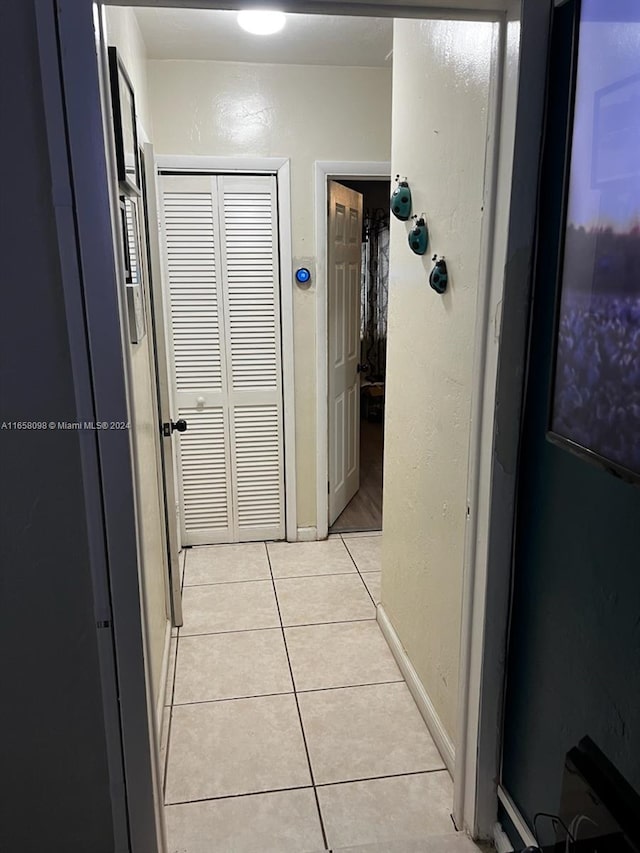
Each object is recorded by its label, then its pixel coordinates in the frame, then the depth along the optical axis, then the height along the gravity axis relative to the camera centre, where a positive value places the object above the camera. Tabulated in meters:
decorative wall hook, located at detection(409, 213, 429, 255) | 2.04 +0.15
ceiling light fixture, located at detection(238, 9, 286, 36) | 2.57 +1.05
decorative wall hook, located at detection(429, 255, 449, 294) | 1.88 +0.02
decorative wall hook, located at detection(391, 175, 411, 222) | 2.18 +0.28
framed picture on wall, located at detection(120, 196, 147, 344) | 1.73 +0.05
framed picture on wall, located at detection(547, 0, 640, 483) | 1.02 +0.06
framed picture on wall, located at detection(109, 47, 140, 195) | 1.65 +0.44
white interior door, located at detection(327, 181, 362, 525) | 3.67 -0.33
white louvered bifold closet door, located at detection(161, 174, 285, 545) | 3.29 -0.36
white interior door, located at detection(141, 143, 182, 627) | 2.53 -0.31
